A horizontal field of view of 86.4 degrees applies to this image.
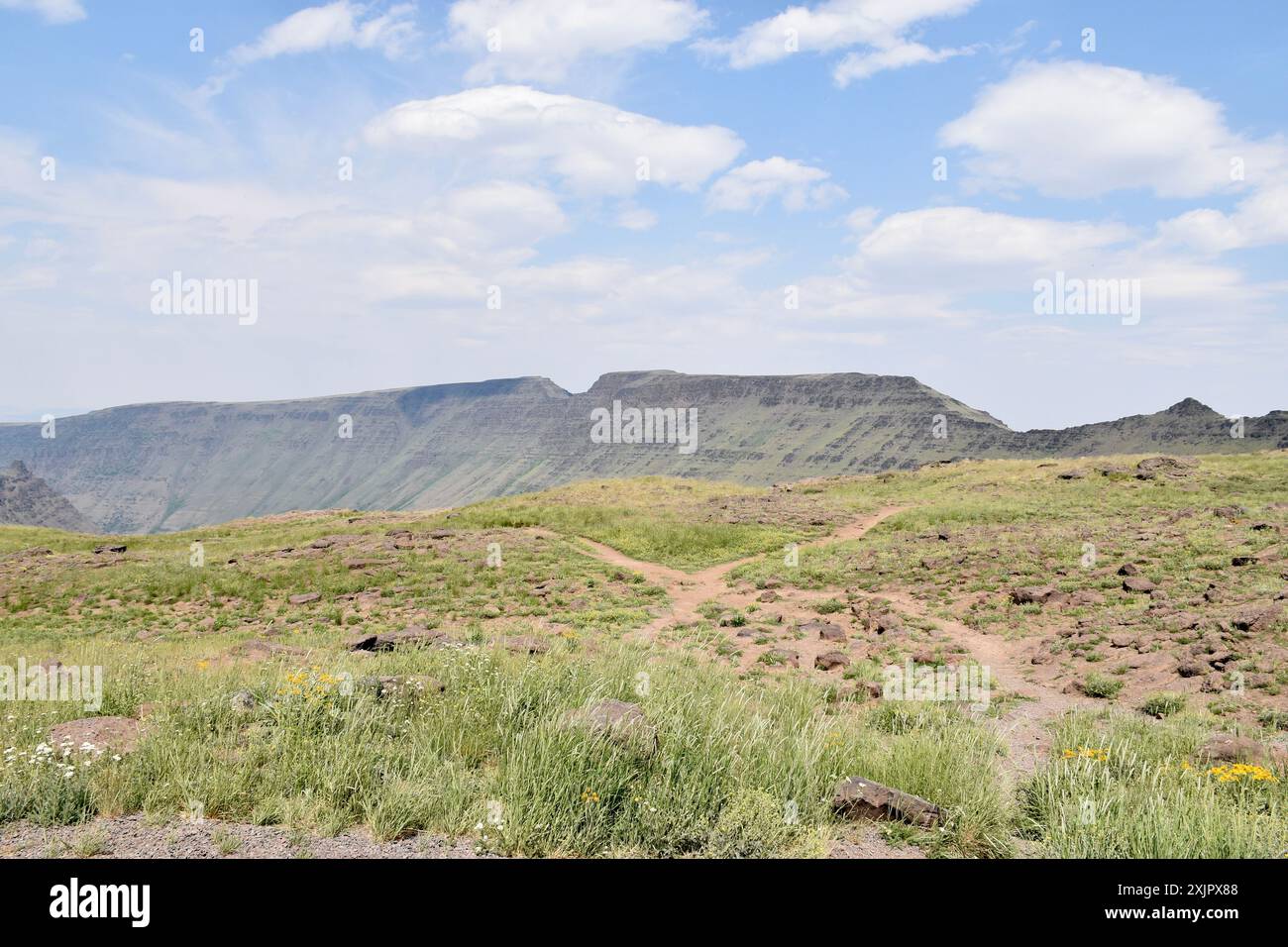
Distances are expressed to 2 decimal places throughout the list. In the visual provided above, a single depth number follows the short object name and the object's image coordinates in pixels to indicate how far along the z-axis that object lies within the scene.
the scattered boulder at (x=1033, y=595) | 19.75
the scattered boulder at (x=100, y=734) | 5.91
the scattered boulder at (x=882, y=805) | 5.71
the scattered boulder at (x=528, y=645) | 12.23
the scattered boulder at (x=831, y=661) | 15.16
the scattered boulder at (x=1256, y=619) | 14.32
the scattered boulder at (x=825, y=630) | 17.81
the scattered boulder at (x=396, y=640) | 13.67
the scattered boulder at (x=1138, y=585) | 18.90
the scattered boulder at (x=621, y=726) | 6.14
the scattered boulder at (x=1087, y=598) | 18.88
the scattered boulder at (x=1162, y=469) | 44.91
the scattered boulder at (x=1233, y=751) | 7.79
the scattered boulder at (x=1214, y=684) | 12.09
